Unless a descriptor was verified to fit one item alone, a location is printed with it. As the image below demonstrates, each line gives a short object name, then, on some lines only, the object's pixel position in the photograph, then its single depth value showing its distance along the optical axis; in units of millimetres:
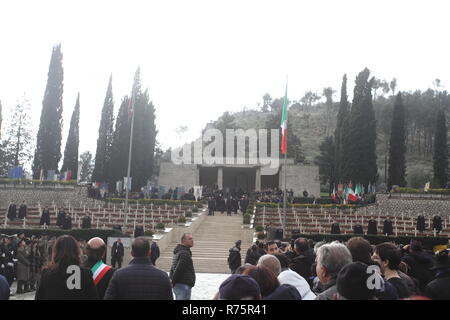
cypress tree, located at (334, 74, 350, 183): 47688
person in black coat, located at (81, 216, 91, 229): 21922
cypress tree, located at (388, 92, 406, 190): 44688
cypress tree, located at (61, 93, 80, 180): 47156
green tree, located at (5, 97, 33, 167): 50500
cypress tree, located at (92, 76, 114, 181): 46159
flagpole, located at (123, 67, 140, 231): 22844
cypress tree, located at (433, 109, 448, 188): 47938
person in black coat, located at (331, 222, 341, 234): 21781
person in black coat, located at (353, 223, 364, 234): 22311
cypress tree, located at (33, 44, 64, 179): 42844
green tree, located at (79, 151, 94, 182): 81000
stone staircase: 18844
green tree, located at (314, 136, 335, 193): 61781
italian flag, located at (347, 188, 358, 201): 30625
